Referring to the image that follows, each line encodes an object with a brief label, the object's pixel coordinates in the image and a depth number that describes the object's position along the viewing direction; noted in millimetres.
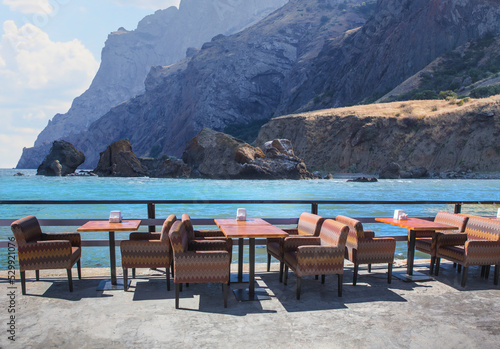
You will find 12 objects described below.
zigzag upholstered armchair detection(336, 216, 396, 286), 5141
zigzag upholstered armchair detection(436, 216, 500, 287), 5188
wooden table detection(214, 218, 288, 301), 4453
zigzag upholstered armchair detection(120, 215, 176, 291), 4699
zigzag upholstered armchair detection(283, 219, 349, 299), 4539
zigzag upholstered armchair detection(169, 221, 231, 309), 4223
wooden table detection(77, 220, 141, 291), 4793
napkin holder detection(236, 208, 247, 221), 5465
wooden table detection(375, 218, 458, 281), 5416
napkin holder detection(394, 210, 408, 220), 5840
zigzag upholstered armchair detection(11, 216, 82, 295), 4605
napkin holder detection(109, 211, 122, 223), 5270
